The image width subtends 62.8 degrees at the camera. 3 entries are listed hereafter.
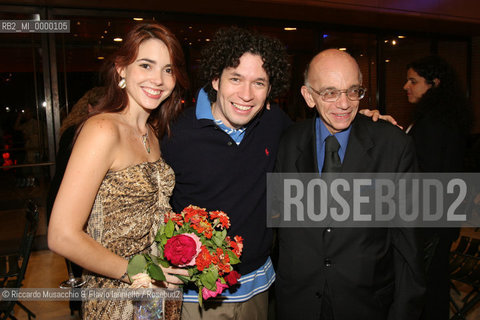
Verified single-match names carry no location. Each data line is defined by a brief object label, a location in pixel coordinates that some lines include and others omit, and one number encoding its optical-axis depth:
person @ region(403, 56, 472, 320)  3.28
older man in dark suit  1.82
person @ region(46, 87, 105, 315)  3.18
